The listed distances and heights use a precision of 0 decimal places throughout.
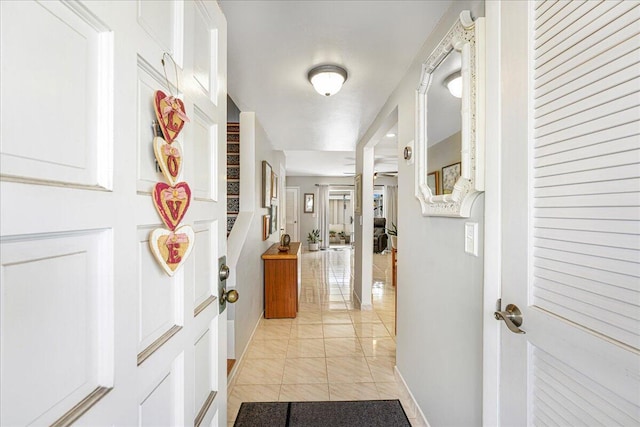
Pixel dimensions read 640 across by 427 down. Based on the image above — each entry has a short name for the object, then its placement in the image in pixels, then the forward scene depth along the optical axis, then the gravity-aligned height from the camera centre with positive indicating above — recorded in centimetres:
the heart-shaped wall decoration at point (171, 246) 63 -8
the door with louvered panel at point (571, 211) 60 +1
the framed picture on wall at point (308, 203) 959 +29
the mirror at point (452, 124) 112 +41
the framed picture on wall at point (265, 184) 331 +32
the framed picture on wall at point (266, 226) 353 -18
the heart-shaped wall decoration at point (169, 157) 63 +12
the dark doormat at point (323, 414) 176 -128
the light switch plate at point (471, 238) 116 -10
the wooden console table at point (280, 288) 345 -91
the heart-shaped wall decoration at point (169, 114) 63 +22
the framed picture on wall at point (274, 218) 413 -10
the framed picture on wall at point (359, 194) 404 +26
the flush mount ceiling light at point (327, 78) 196 +93
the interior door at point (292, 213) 928 -4
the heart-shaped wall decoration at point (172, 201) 64 +2
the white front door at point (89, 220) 35 -1
